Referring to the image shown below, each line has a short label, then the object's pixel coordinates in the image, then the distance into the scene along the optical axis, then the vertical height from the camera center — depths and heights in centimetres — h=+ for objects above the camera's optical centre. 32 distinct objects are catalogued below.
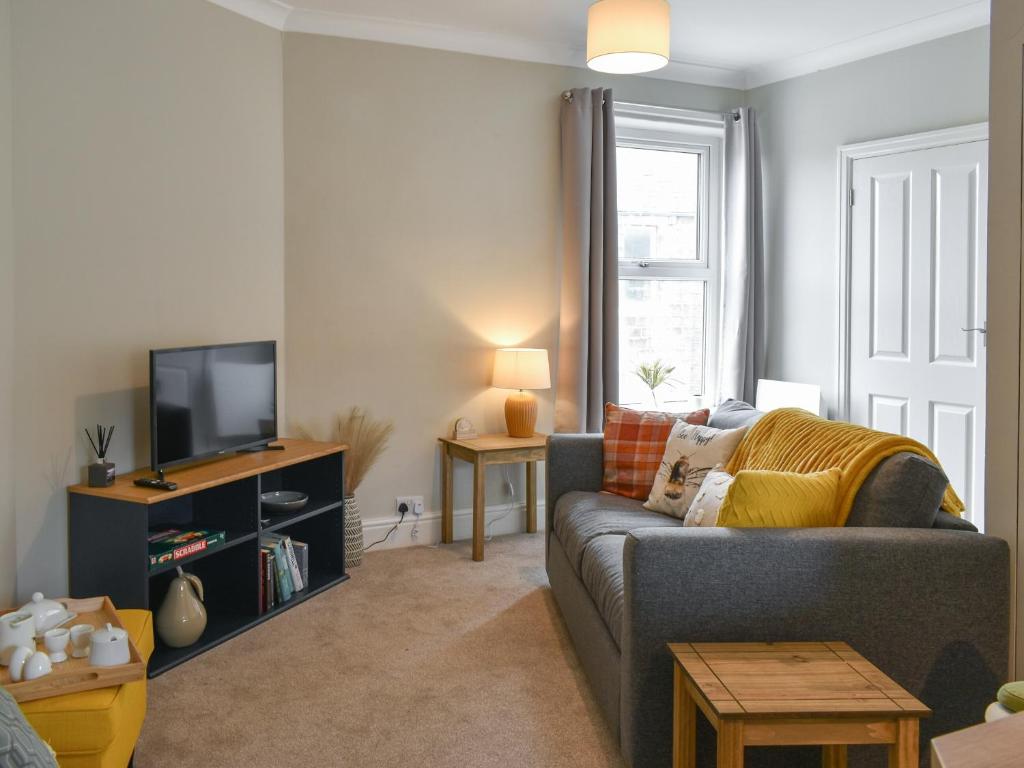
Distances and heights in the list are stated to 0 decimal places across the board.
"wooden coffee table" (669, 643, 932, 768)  166 -70
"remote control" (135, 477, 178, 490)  299 -48
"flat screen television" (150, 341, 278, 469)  316 -20
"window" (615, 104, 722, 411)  501 +59
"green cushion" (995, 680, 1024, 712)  156 -65
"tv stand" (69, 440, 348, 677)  293 -70
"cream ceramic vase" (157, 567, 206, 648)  304 -96
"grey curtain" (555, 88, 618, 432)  462 +47
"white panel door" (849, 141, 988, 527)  400 +24
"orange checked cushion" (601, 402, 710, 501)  354 -41
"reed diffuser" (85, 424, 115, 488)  304 -42
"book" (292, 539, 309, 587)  373 -91
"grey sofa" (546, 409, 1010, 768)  206 -63
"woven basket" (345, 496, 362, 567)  409 -89
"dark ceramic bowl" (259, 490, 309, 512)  364 -66
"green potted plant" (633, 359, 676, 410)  505 -14
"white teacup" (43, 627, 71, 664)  207 -72
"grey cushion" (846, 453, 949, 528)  224 -38
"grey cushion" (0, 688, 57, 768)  136 -65
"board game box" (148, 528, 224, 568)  298 -70
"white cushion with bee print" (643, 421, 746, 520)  322 -44
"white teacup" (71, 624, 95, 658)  209 -73
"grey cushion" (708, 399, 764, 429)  343 -27
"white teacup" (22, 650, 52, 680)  195 -73
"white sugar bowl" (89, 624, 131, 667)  203 -72
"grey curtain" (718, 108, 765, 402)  502 +54
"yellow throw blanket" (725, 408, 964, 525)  235 -31
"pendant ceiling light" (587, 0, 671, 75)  308 +118
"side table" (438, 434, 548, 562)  416 -54
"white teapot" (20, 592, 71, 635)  222 -70
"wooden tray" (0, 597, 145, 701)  192 -76
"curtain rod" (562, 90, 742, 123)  505 +140
